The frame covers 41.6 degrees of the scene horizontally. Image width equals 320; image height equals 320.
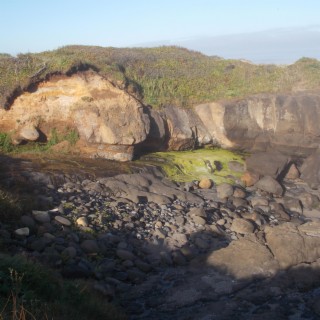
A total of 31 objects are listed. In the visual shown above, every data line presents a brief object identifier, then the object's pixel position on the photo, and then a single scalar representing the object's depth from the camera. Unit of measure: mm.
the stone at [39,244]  10371
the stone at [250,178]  18766
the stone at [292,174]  20036
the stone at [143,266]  11234
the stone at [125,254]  11453
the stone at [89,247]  11242
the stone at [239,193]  17291
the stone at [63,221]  11987
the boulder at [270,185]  18000
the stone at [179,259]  11797
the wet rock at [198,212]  14516
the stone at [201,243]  12750
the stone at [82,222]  12281
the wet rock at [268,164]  19141
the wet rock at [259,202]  16766
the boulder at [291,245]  11680
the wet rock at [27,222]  11109
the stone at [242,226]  14031
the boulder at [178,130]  20656
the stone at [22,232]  10569
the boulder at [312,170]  19380
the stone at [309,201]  17188
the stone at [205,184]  17859
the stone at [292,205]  16781
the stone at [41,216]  11741
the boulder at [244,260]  11107
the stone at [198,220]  14096
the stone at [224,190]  17094
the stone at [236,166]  20047
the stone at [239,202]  16500
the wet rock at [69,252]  10324
